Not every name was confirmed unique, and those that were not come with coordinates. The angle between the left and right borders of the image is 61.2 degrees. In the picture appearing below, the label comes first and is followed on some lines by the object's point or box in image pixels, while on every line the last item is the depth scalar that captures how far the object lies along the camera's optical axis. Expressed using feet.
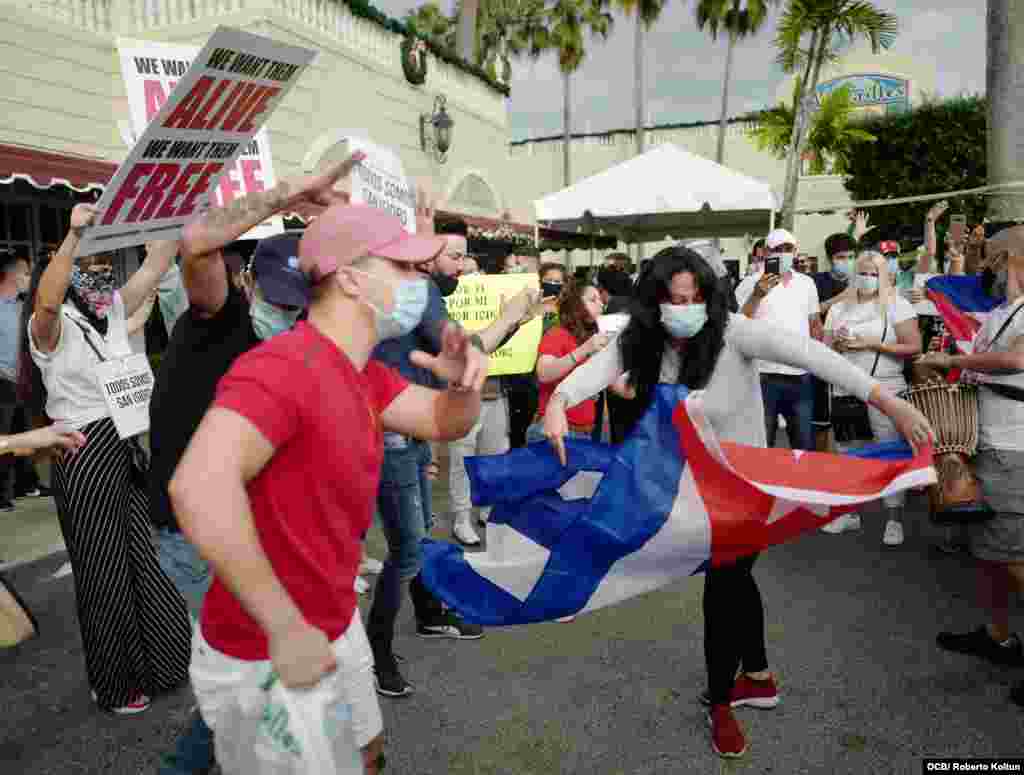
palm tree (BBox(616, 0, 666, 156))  113.19
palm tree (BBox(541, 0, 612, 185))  118.62
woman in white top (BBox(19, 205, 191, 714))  11.96
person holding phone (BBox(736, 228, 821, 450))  21.88
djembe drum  12.55
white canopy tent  32.81
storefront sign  110.32
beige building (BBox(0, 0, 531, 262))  34.76
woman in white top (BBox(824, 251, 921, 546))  19.76
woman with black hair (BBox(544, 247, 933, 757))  11.06
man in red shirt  5.00
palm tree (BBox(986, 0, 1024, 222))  22.77
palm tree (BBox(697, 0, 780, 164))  113.91
